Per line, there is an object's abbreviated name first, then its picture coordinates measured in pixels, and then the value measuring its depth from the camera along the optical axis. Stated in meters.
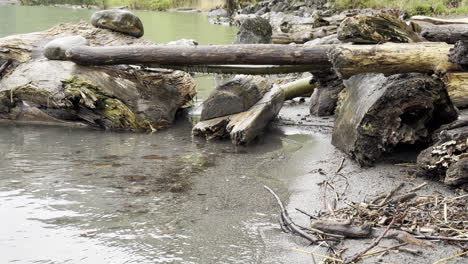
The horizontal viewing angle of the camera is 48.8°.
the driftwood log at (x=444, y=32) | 6.07
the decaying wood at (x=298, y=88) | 9.00
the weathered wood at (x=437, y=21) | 7.39
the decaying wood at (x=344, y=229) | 3.54
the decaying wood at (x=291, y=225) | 3.68
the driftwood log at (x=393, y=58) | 5.13
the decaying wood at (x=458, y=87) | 5.95
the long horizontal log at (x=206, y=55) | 7.00
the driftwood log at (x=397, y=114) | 4.86
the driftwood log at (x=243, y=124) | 6.70
